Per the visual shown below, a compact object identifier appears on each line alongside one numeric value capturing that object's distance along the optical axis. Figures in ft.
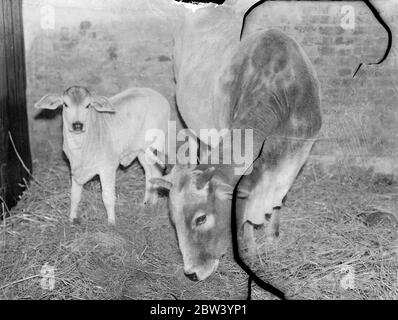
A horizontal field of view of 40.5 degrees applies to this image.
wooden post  16.20
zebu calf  14.01
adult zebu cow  11.16
